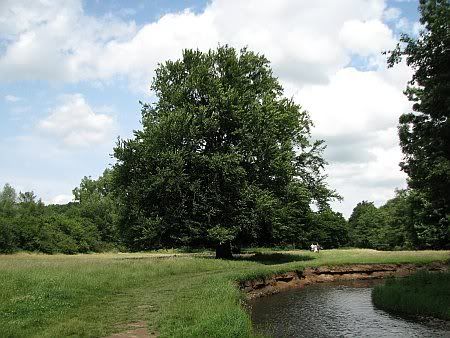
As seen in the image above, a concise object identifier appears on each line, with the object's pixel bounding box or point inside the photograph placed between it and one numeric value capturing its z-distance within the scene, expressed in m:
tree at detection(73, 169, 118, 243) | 102.80
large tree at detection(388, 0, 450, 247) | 22.42
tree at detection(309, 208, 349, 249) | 98.38
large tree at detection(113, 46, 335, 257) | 34.66
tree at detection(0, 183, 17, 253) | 66.19
